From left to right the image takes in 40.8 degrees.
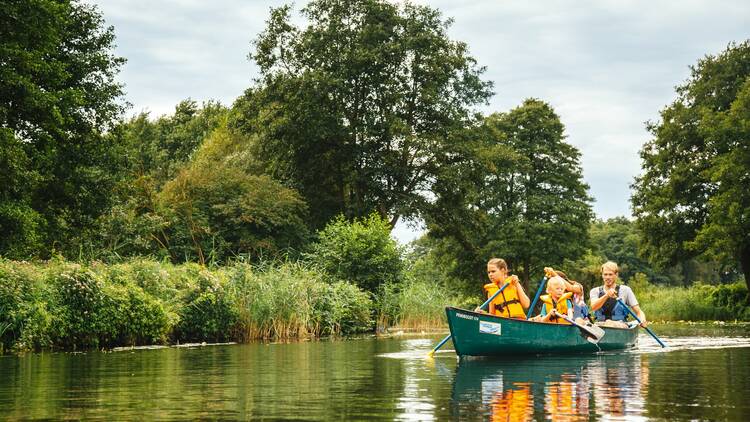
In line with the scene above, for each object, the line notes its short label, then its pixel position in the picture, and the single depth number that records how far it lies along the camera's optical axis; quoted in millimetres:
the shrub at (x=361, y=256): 34688
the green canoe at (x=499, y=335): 15844
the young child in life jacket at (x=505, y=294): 16844
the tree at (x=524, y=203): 52531
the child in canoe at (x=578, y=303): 18422
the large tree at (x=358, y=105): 47562
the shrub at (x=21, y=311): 18688
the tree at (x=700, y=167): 44062
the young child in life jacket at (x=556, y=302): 17438
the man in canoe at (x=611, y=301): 18694
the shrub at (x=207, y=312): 24266
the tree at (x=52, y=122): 30547
